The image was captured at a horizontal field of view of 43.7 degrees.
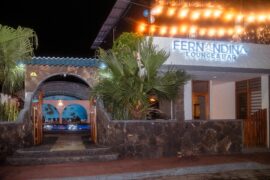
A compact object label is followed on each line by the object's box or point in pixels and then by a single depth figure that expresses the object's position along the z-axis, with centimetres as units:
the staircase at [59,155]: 1074
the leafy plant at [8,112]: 1261
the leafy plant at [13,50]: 1173
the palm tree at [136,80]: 1197
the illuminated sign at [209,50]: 1389
